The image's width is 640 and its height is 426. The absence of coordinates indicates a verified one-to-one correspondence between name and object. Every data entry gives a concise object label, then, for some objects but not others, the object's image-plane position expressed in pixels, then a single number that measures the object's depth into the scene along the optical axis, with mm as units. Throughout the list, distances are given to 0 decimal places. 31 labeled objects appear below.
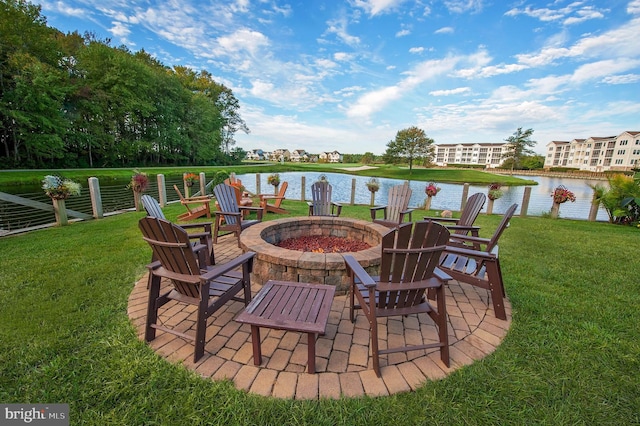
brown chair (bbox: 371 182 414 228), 4620
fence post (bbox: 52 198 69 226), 5195
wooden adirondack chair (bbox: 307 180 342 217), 4773
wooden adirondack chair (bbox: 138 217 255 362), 1643
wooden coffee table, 1450
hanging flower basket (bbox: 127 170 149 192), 6523
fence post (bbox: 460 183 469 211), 7981
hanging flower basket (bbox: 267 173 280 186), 9242
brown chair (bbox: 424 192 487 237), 3326
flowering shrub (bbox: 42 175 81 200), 4938
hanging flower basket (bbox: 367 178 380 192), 8555
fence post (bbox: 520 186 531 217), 7361
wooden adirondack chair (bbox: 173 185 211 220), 6012
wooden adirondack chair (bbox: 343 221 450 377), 1570
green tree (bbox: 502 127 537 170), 40000
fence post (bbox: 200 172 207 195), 9141
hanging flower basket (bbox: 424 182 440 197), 7809
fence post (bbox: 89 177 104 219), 5920
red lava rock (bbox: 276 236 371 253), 3566
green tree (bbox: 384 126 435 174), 31641
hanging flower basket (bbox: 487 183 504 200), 7539
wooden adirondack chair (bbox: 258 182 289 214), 6806
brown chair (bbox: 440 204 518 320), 2246
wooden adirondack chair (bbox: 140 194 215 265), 2732
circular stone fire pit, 2438
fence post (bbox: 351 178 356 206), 9039
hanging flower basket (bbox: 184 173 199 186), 8086
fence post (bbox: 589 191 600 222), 6926
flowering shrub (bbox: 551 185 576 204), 6852
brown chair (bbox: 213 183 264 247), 3801
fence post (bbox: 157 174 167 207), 7587
